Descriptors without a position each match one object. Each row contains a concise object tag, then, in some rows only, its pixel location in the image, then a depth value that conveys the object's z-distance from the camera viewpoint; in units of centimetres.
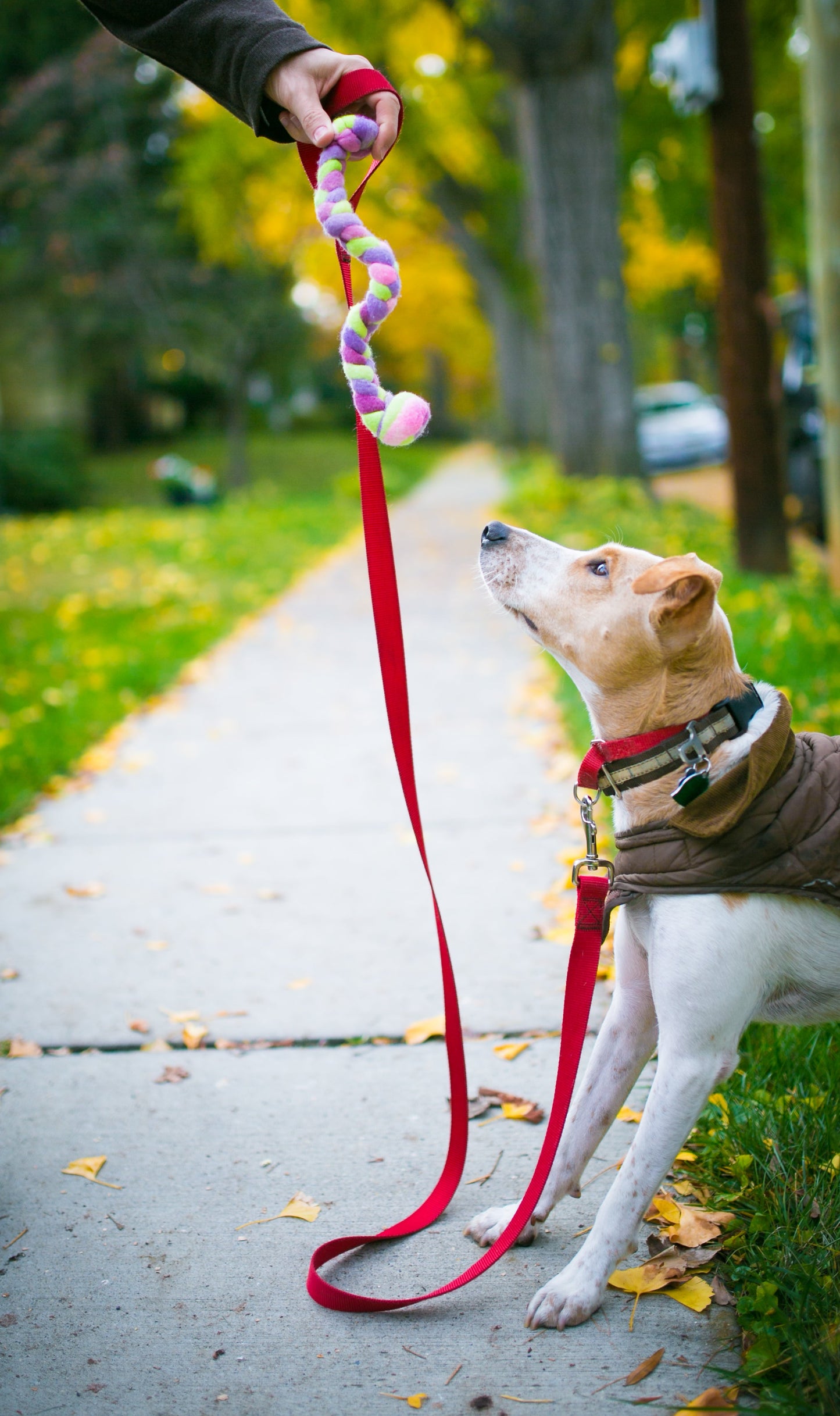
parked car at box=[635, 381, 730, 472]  2320
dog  210
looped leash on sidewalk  220
